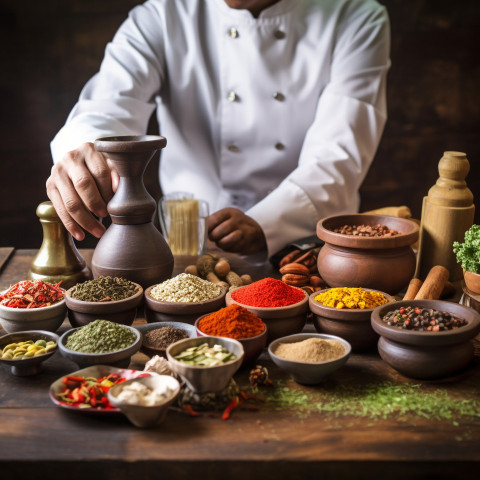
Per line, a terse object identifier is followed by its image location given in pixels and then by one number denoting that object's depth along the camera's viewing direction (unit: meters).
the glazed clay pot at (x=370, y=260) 1.63
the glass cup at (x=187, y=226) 2.15
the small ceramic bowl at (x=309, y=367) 1.23
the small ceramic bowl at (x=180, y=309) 1.48
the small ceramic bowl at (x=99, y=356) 1.28
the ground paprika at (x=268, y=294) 1.46
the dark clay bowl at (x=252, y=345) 1.31
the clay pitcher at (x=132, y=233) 1.64
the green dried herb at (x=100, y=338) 1.31
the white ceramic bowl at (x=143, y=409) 1.09
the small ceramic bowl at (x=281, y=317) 1.43
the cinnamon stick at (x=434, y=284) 1.60
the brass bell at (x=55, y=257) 1.78
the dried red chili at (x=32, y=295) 1.50
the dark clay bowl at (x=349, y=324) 1.41
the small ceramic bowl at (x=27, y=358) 1.30
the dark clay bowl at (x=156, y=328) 1.39
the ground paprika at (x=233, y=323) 1.32
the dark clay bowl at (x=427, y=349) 1.24
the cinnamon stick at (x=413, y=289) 1.66
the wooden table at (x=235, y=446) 1.02
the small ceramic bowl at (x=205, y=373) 1.15
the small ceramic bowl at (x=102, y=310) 1.46
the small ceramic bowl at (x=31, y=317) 1.46
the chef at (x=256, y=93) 2.57
